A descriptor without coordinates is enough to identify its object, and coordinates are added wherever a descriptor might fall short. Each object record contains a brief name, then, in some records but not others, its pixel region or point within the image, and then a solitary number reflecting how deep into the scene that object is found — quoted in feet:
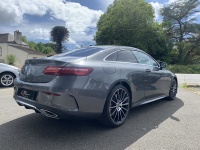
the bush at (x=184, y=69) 90.38
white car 25.85
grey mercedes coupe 9.25
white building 131.64
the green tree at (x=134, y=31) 109.60
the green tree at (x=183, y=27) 119.24
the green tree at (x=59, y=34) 233.14
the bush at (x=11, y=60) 81.46
